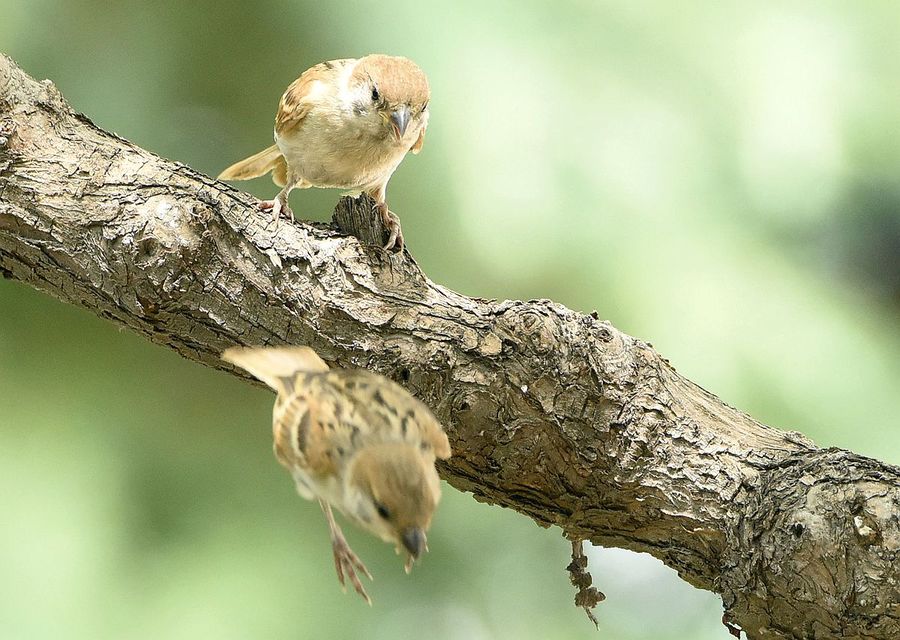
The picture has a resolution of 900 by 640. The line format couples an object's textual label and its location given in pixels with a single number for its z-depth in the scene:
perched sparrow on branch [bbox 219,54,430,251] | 6.35
